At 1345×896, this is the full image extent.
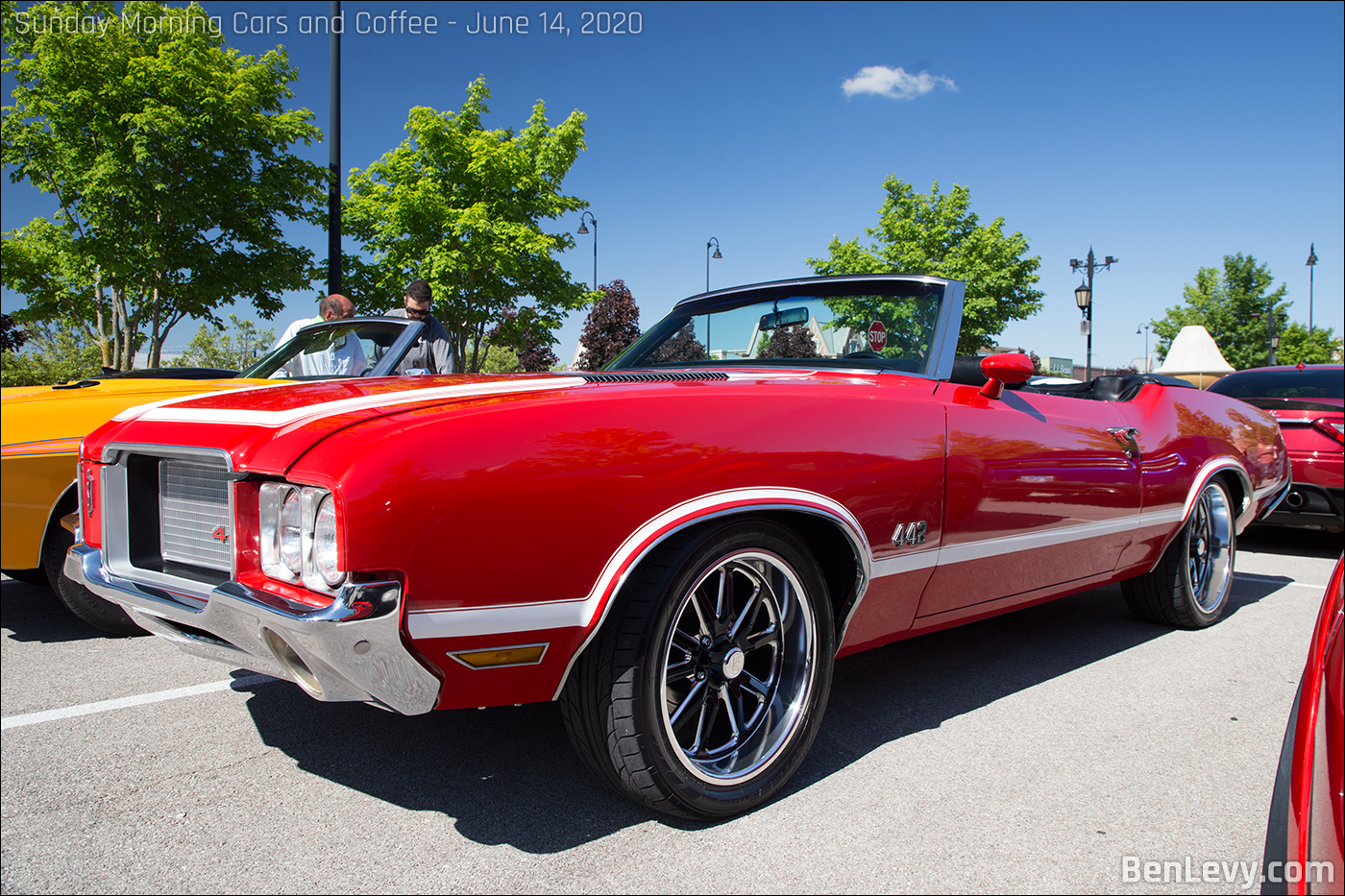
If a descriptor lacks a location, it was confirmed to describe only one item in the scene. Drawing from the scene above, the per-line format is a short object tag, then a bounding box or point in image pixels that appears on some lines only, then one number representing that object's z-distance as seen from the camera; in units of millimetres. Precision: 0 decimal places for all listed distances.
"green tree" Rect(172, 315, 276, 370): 49391
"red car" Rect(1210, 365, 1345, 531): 5910
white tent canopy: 37875
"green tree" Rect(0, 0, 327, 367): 11602
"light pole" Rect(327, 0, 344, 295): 9242
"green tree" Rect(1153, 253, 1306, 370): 44219
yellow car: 3514
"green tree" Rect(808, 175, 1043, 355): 28453
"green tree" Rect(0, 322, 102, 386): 22095
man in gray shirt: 4820
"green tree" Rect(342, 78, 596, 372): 16812
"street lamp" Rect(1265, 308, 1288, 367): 37062
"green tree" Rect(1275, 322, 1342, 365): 49331
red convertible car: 1763
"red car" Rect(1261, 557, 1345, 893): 1019
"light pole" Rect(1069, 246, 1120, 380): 21953
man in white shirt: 4629
